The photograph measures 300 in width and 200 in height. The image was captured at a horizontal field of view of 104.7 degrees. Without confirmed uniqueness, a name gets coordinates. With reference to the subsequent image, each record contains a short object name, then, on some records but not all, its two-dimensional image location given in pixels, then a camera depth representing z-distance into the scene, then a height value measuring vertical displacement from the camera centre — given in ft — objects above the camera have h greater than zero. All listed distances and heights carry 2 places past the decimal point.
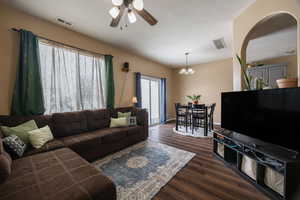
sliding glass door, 16.22 +0.35
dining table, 11.85 -1.40
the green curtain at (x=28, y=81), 6.72 +1.19
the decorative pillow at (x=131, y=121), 10.30 -1.96
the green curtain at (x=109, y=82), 10.94 +1.67
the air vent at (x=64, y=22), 7.59 +5.31
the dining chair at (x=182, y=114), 13.69 -1.82
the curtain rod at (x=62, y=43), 6.66 +4.10
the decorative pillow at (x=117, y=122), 9.74 -1.91
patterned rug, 4.96 -3.83
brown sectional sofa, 3.13 -2.43
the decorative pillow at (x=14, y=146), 4.89 -1.95
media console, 3.86 -2.74
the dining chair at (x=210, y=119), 12.59 -2.32
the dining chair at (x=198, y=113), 12.33 -1.57
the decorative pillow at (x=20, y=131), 5.55 -1.51
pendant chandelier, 13.70 +3.34
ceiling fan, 4.60 +3.92
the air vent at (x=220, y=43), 10.32 +5.24
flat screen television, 4.24 -0.76
